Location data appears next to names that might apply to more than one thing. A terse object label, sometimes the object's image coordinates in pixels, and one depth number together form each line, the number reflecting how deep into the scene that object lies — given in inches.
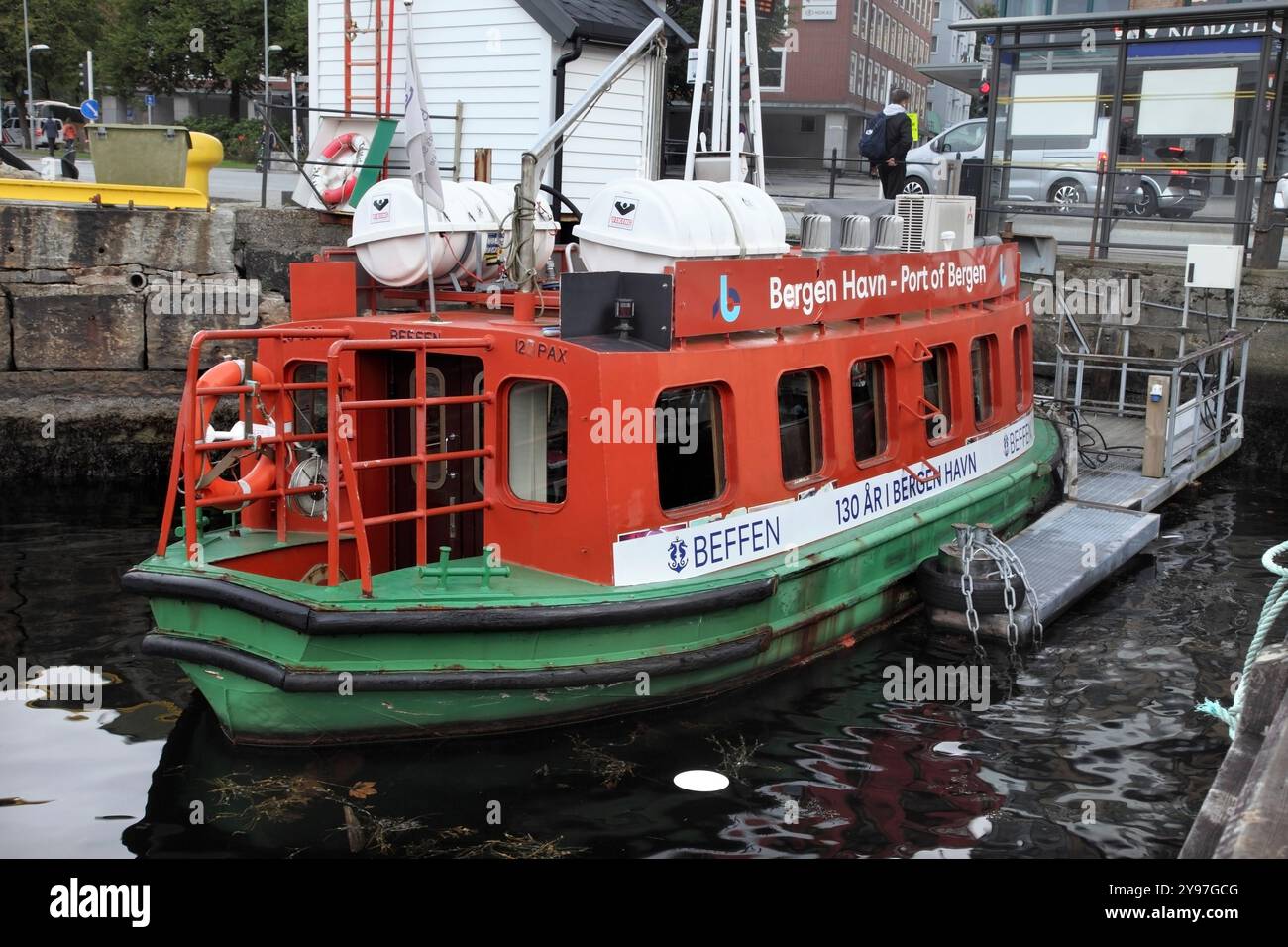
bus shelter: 629.3
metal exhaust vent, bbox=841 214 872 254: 390.0
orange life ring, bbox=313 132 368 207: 621.3
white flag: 290.0
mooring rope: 229.6
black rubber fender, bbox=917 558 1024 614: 339.6
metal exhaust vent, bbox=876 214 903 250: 408.5
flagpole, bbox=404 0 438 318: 284.1
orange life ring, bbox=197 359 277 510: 280.8
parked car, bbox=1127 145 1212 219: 649.6
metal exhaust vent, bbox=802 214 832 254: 375.2
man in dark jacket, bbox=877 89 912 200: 579.2
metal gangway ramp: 382.9
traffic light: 1207.6
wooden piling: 173.5
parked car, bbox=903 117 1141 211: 673.6
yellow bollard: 552.7
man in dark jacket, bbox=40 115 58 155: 1044.3
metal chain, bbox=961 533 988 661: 336.8
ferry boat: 259.8
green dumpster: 550.6
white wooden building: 610.9
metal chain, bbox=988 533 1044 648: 347.3
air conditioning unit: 407.8
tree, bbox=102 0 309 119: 1494.8
